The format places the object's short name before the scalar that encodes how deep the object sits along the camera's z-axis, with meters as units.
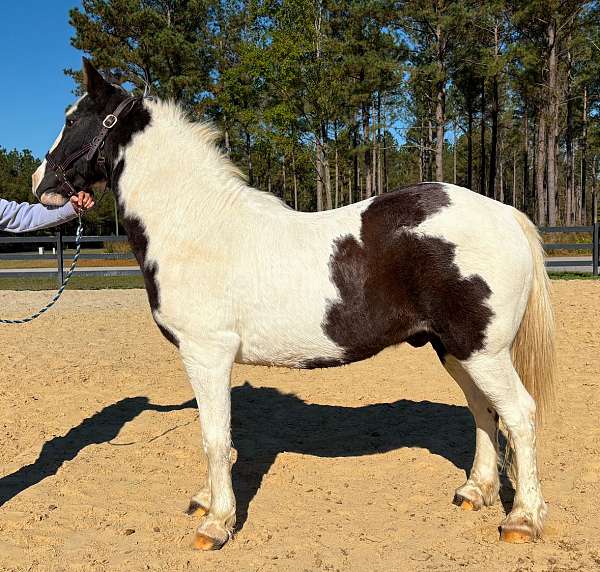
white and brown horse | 3.19
